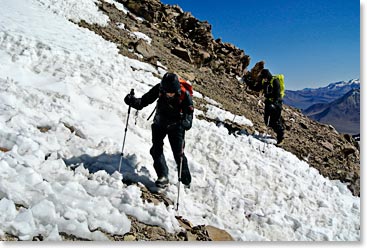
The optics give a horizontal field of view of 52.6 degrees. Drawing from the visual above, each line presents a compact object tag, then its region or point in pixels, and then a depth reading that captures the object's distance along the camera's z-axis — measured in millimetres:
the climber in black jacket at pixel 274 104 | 11320
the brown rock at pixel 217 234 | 5367
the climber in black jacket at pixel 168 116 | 5687
